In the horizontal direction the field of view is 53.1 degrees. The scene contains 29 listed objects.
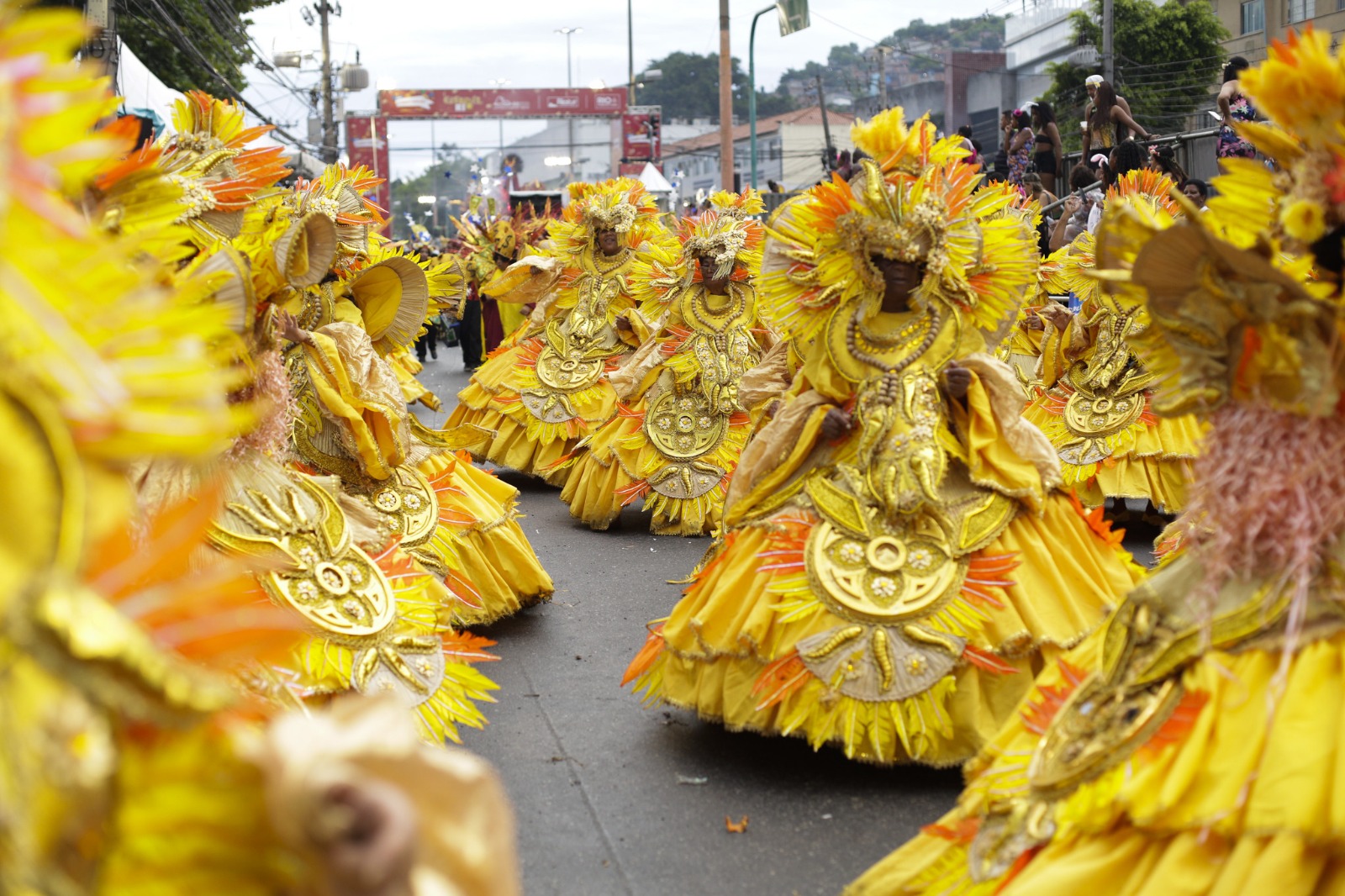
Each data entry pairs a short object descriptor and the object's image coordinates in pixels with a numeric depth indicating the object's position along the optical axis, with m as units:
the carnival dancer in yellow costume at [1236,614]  2.41
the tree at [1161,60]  22.70
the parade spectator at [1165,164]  10.62
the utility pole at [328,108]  33.19
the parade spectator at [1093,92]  13.16
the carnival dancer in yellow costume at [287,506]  3.96
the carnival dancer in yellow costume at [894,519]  4.34
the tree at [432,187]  82.10
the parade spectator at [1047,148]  14.51
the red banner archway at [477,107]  49.88
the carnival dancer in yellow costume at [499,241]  15.66
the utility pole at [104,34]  9.64
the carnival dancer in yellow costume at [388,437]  5.77
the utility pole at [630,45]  45.66
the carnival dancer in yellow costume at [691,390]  8.84
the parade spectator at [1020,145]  15.29
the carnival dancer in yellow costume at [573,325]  10.43
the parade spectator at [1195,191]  9.56
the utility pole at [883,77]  40.81
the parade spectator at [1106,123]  13.36
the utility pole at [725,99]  22.27
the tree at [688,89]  90.06
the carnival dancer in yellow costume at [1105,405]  8.30
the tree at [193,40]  18.64
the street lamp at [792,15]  21.33
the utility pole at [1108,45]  16.67
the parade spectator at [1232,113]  10.17
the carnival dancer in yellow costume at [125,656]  1.23
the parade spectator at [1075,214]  12.18
